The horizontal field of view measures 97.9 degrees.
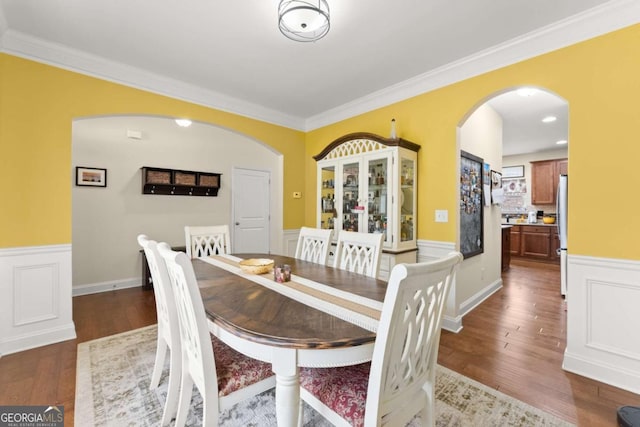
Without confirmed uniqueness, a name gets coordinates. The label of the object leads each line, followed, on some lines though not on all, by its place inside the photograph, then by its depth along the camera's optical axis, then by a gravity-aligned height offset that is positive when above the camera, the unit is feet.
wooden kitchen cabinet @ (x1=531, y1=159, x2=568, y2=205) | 20.29 +2.61
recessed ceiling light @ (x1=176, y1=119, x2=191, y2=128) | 13.29 +4.38
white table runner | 3.93 -1.43
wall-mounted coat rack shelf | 13.52 +1.60
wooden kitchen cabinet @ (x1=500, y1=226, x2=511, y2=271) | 17.69 -2.26
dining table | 3.35 -1.48
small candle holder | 5.73 -1.26
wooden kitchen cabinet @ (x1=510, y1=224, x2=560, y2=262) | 19.58 -2.07
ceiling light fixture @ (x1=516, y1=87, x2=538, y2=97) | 10.60 +4.72
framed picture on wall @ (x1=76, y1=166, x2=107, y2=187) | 12.10 +1.61
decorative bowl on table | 6.36 -1.25
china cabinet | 9.45 +0.91
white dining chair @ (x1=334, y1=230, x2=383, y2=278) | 6.97 -1.03
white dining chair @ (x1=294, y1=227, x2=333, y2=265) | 8.24 -0.98
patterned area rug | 5.11 -3.80
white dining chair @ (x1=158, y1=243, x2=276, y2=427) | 3.63 -2.29
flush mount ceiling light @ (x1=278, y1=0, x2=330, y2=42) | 5.61 +4.09
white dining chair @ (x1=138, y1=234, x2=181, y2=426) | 4.66 -1.80
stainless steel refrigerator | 11.42 -0.21
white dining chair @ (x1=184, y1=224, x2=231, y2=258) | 9.27 -0.93
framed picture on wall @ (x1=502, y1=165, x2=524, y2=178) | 22.62 +3.51
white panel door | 16.85 +0.21
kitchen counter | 19.88 -0.71
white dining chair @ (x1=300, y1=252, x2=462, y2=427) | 2.97 -1.94
